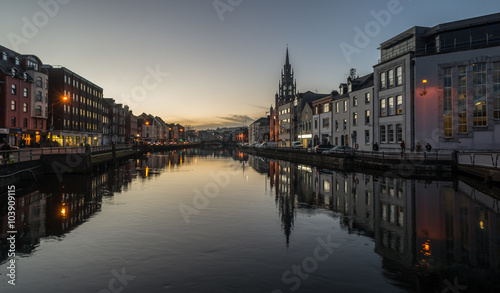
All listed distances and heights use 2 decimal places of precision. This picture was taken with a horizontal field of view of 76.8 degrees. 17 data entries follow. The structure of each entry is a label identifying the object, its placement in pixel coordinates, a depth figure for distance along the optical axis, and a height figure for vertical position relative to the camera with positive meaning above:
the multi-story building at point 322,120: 71.25 +6.94
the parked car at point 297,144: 75.78 +1.38
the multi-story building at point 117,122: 115.12 +10.64
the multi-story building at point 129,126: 135.25 +10.18
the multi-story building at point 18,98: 52.78 +9.13
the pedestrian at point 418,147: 38.63 +0.26
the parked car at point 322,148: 55.79 +0.22
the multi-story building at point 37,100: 61.03 +9.98
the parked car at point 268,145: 106.31 +1.48
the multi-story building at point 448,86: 38.06 +8.20
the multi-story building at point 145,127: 162.62 +11.60
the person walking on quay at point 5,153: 25.09 -0.29
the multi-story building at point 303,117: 84.69 +9.38
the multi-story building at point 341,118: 62.75 +6.51
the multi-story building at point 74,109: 73.44 +10.79
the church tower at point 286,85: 174.88 +35.84
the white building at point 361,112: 53.97 +6.69
